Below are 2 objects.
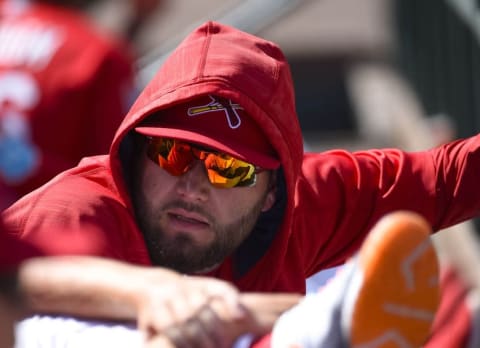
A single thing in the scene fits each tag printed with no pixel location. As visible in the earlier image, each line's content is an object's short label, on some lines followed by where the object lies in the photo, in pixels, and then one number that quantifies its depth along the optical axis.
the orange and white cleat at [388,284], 4.87
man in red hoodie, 6.58
